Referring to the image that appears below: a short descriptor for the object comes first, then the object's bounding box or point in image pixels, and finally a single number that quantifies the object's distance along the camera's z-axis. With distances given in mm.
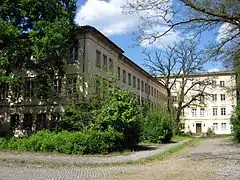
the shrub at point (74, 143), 14418
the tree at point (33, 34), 18687
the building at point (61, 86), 22915
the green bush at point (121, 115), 16243
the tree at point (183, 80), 37900
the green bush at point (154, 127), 23422
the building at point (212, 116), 59091
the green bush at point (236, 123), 22225
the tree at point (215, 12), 10144
